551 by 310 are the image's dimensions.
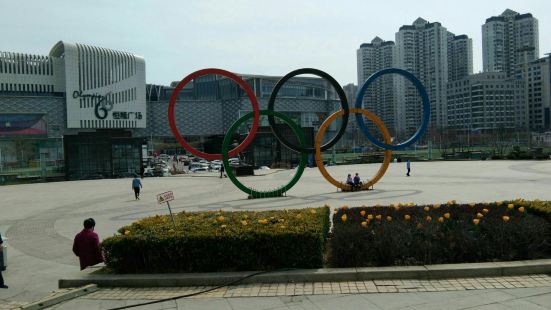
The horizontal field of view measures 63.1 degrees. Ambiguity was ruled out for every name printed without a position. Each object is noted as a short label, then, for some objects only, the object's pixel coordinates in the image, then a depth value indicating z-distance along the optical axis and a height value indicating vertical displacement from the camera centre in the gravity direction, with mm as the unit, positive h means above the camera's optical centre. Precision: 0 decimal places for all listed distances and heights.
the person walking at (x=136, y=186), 26156 -1810
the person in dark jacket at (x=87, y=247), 9195 -1858
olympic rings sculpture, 22875 +1350
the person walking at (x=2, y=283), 9045 -2527
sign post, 10664 -1019
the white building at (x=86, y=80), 86438 +15388
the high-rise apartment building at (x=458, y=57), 131250 +26331
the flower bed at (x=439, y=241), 8797 -1876
